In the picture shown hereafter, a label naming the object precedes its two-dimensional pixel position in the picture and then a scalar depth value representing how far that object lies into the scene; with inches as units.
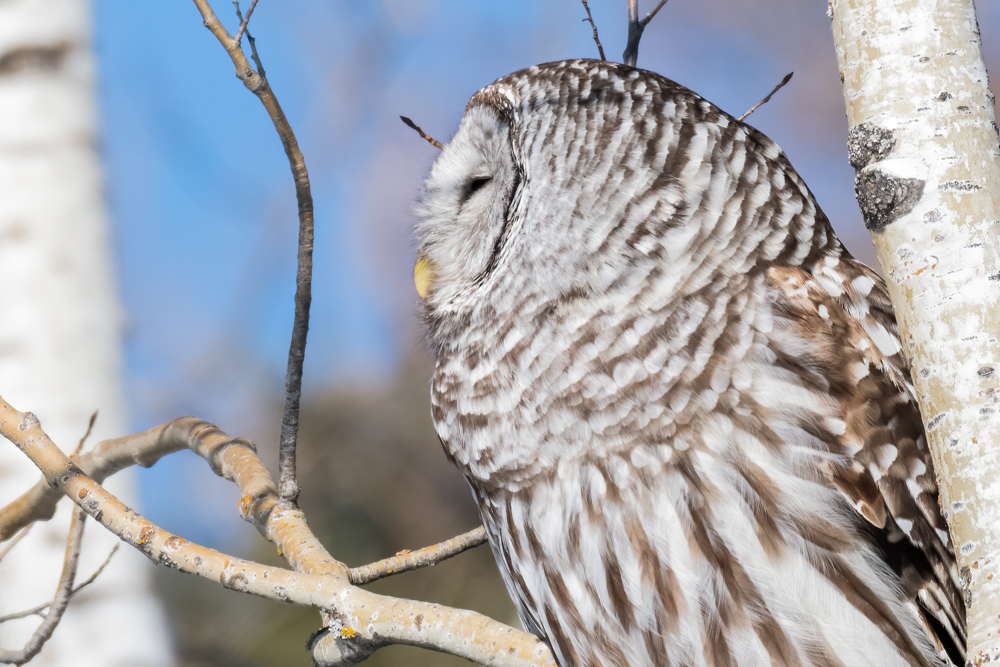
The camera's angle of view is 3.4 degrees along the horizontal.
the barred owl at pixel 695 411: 247.5
